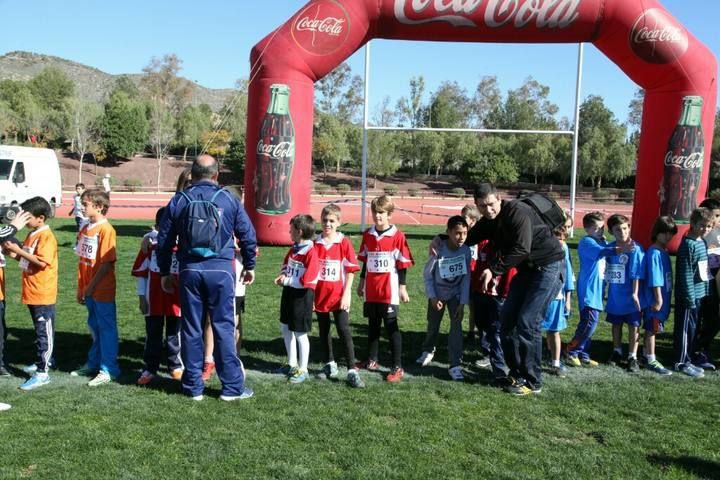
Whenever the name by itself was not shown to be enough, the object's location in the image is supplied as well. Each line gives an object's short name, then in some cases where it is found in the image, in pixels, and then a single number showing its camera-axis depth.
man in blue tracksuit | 4.37
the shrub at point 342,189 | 39.41
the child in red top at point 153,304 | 5.00
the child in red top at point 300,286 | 4.99
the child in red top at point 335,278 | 5.07
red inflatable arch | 12.08
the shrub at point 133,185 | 39.69
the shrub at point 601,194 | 38.39
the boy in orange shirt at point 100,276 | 4.83
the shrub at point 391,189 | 39.21
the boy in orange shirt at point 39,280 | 4.82
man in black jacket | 4.60
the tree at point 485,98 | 70.19
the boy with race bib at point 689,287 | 5.52
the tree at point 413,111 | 47.50
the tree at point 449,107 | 55.19
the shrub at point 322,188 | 38.99
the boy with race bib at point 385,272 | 5.23
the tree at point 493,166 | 45.88
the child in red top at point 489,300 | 5.30
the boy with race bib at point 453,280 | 5.23
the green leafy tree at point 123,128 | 53.38
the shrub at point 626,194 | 38.47
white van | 18.95
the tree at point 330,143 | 49.53
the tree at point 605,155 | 45.81
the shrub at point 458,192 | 39.38
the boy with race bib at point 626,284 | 5.56
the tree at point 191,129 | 60.50
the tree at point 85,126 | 50.34
